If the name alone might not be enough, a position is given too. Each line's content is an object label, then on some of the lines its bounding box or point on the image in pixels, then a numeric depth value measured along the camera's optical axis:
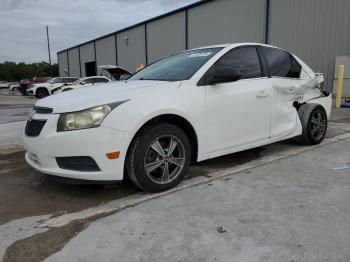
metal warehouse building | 12.48
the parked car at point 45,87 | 22.73
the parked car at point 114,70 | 8.48
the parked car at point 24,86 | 27.48
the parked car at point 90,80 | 18.47
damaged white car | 2.94
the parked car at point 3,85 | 58.73
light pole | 61.69
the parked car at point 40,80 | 30.35
